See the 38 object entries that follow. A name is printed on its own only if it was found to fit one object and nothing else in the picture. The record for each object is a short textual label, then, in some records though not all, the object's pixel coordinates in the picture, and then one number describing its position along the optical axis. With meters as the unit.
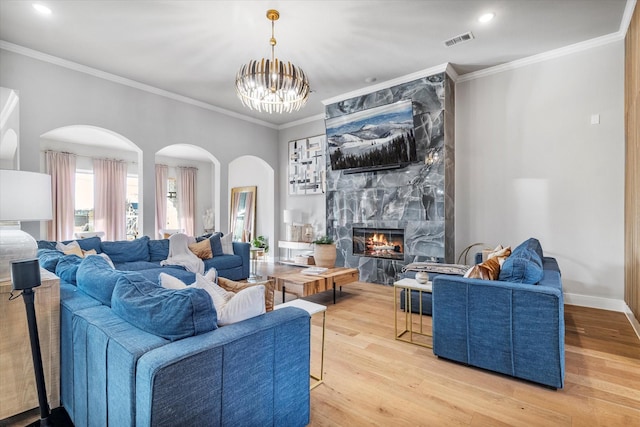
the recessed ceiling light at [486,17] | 3.44
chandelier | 3.22
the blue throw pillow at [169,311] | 1.37
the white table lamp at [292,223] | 7.05
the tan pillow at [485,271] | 2.57
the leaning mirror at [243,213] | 8.70
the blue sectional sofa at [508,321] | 2.20
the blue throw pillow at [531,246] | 3.13
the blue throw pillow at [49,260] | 2.54
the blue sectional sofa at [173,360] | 1.21
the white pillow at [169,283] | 1.78
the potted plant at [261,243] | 7.68
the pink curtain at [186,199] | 9.98
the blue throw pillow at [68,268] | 2.29
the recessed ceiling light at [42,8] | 3.22
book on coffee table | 4.35
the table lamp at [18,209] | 1.85
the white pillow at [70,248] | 3.74
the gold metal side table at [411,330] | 2.93
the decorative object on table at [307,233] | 7.04
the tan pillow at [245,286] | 1.83
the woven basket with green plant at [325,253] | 5.02
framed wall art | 6.84
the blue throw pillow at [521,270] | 2.40
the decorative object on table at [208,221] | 10.31
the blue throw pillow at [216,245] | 5.34
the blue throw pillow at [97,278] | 1.79
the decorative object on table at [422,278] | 3.04
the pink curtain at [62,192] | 7.44
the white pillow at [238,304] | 1.57
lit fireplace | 5.35
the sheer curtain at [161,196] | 9.27
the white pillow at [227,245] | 5.50
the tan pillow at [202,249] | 5.03
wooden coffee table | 3.84
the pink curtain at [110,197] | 8.23
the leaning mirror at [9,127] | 3.72
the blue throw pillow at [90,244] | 4.24
